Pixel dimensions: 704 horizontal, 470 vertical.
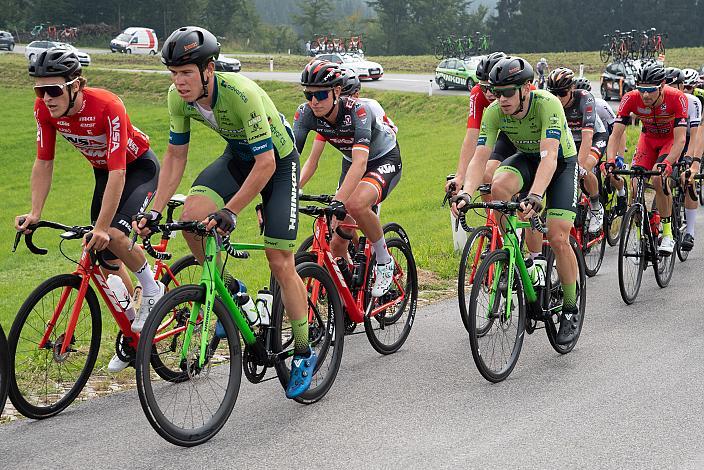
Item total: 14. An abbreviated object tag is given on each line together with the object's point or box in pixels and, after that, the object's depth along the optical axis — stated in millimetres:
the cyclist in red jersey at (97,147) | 5949
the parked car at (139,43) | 68062
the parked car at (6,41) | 63531
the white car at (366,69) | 44625
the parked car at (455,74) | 39812
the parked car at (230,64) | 50209
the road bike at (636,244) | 9172
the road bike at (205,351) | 5145
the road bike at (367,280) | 6777
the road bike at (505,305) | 6527
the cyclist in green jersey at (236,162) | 5473
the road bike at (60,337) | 5754
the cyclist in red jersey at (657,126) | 10172
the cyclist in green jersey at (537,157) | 6973
